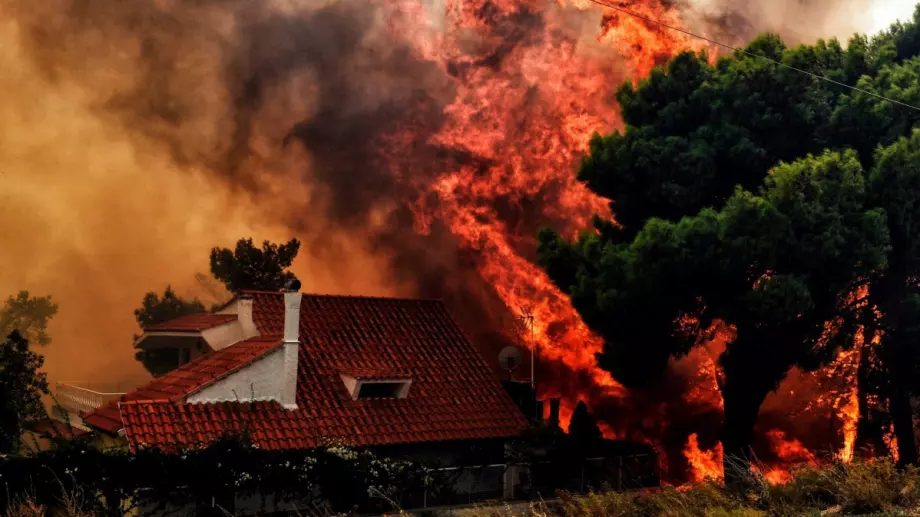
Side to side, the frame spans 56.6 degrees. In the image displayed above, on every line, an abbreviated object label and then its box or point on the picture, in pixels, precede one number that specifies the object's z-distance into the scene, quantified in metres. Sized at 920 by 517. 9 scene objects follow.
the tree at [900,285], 24.47
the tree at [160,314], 40.94
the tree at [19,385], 27.72
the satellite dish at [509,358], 31.72
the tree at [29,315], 40.84
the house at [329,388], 22.56
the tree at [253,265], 41.28
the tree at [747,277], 23.45
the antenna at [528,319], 38.11
